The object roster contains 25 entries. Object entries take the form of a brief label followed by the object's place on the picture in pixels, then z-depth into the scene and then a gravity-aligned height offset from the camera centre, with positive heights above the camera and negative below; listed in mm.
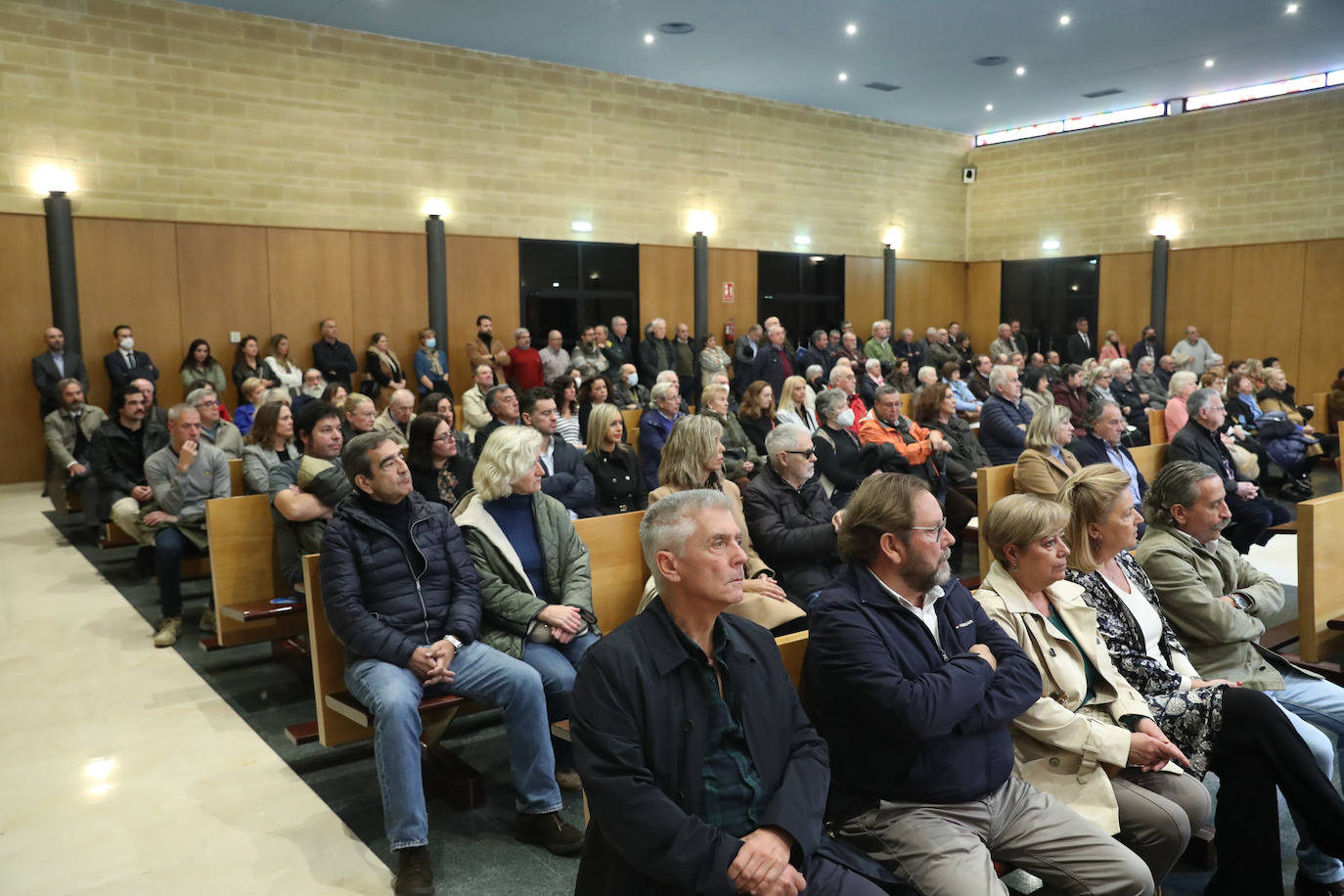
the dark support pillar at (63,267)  9727 +854
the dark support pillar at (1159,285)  15602 +898
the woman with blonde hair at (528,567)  3430 -770
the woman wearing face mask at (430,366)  11804 -178
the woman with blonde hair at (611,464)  5438 -628
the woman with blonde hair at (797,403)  7297 -412
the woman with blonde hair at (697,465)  4133 -485
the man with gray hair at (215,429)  6078 -464
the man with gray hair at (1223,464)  5695 -704
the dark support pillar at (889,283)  16828 +1053
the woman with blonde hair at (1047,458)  4957 -578
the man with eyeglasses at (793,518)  4117 -725
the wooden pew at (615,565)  3730 -810
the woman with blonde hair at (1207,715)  2637 -1011
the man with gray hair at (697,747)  1919 -806
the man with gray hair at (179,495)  5070 -736
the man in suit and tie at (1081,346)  16078 -41
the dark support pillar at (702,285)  14477 +908
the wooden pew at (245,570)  4074 -906
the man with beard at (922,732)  2223 -879
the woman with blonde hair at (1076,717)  2521 -968
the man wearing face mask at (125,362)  9945 -81
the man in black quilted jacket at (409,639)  2934 -913
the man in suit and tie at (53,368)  9570 -127
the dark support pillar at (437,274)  12086 +924
